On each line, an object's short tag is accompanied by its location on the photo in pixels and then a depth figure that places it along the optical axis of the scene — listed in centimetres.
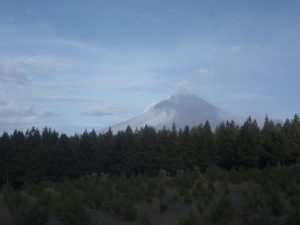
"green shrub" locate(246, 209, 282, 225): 1728
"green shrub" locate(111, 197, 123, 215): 2183
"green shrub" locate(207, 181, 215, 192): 2470
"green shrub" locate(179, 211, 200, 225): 1877
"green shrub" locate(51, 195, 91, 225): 1906
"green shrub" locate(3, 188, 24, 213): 2171
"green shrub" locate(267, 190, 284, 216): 2008
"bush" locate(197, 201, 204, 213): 2142
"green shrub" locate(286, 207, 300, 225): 1819
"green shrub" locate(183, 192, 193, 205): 2320
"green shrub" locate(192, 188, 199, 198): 2420
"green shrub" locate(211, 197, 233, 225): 1969
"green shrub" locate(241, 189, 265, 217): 1969
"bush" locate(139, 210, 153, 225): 1994
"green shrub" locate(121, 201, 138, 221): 2105
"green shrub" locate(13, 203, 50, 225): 1803
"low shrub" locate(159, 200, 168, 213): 2232
